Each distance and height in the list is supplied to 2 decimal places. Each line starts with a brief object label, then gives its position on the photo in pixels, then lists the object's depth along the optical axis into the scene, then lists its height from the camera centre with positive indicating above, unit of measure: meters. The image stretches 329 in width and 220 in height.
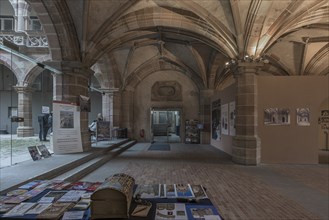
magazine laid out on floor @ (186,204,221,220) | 1.45 -0.57
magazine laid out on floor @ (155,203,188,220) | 1.44 -0.57
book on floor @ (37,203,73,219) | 1.38 -0.54
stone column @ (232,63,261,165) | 7.41 +0.06
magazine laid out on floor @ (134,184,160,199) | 1.80 -0.55
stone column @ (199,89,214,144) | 13.48 +0.10
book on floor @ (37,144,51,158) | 6.21 -0.85
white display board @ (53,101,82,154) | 6.67 -0.30
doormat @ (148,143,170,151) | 11.33 -1.38
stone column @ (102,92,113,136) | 13.36 +0.57
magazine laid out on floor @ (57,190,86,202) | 1.66 -0.54
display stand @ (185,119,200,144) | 13.68 -0.78
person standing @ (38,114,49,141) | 10.54 -0.34
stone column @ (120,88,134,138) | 14.23 +0.32
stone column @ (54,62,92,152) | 7.42 +0.99
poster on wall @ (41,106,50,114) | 8.99 +0.30
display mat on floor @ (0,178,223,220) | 1.45 -0.55
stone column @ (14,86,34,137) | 13.70 +0.40
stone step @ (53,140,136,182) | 5.02 -1.19
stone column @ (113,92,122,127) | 13.50 +0.46
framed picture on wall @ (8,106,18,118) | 17.86 +0.46
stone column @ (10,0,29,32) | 14.03 +5.89
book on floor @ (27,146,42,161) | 5.89 -0.85
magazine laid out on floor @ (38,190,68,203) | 1.66 -0.54
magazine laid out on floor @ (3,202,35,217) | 1.43 -0.55
